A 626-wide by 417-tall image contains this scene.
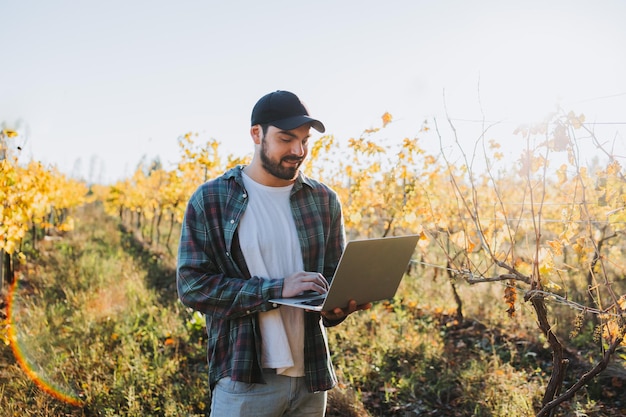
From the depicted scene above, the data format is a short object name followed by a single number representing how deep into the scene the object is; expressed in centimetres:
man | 159
